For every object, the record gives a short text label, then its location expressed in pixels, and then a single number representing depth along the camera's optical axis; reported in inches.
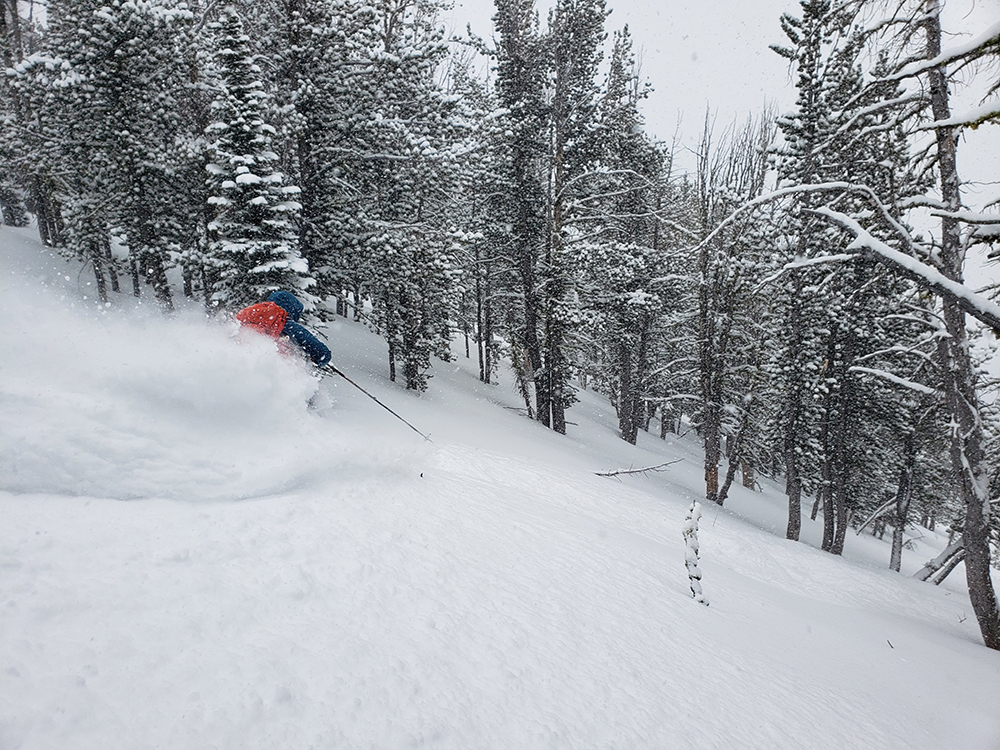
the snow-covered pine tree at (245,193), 422.3
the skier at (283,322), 280.2
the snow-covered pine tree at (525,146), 676.1
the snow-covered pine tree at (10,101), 691.4
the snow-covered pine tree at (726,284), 568.7
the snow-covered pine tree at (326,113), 489.4
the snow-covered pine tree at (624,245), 678.5
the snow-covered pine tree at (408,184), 519.8
